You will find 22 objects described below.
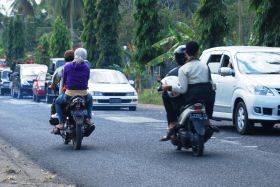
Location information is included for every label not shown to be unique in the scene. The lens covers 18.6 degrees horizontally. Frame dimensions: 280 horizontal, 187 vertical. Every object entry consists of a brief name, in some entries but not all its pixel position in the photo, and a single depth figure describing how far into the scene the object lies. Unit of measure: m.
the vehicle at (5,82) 58.59
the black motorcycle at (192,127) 13.17
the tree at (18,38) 73.12
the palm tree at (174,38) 36.41
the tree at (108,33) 47.28
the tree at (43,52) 66.88
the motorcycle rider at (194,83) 13.35
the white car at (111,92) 29.50
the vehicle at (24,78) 49.12
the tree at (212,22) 34.31
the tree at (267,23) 28.19
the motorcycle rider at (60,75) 15.59
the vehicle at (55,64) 39.68
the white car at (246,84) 16.66
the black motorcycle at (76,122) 14.67
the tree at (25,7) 86.00
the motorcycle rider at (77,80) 14.93
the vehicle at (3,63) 76.57
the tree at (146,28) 40.62
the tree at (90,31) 49.12
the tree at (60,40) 59.25
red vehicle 42.17
